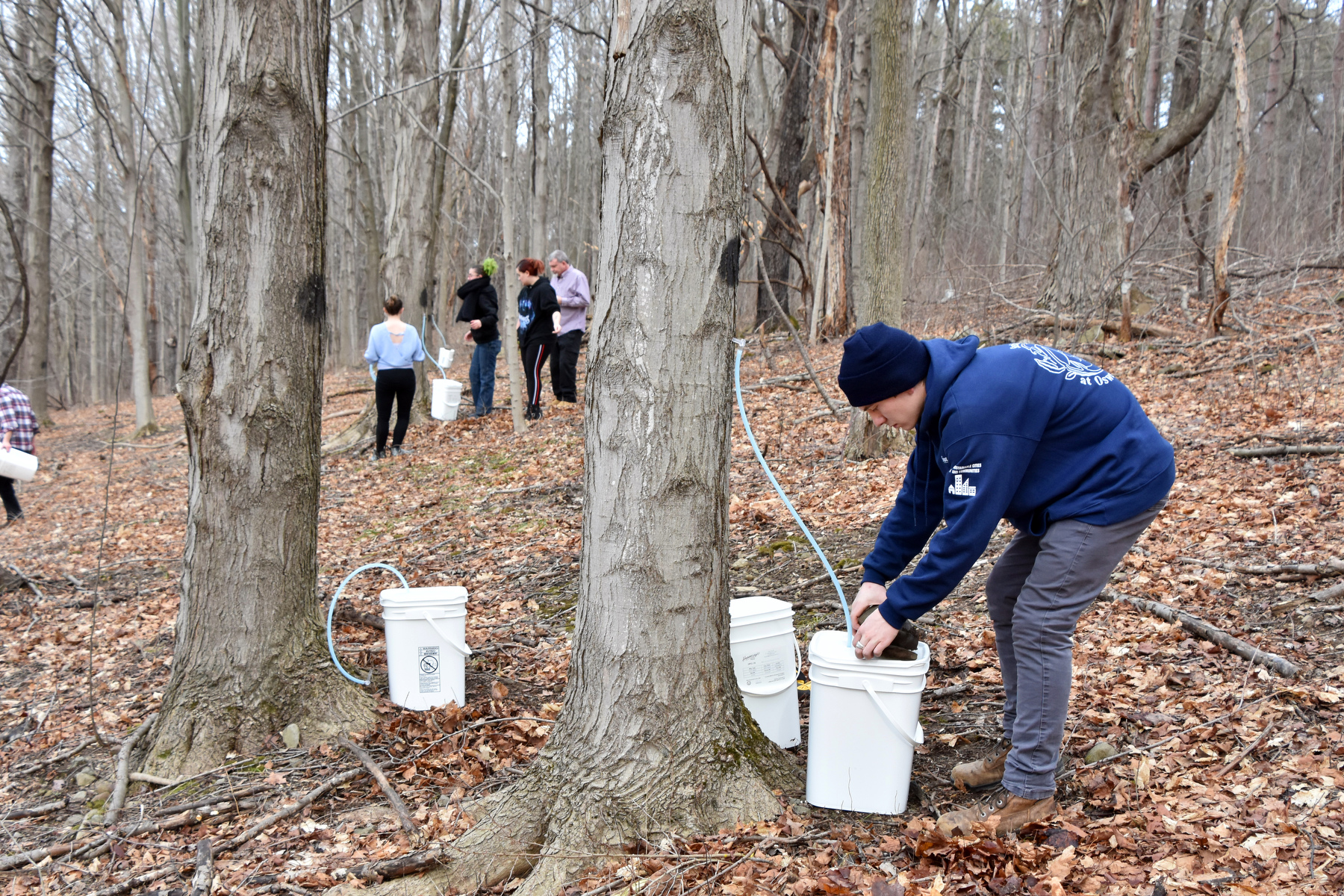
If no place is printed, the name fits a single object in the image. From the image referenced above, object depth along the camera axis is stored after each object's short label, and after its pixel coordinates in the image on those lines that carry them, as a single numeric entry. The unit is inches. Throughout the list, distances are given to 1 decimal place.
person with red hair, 435.5
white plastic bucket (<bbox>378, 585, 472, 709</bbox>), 148.6
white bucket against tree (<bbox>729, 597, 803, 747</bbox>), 126.8
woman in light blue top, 386.3
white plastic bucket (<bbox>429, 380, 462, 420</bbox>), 439.2
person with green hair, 448.5
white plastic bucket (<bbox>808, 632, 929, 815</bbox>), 108.4
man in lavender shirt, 448.5
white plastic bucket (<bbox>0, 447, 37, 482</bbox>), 316.2
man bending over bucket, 98.0
